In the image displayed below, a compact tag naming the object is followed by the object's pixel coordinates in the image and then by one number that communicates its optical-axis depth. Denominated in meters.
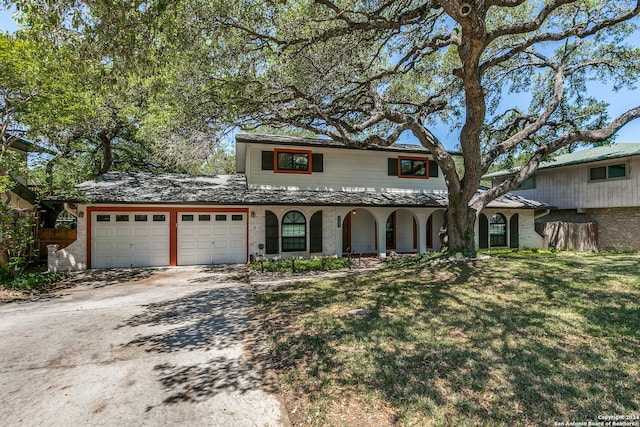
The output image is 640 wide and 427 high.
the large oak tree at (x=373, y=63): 6.89
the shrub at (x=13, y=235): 9.95
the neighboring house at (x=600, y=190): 16.41
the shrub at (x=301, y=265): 12.02
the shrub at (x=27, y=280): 9.42
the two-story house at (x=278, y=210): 13.12
